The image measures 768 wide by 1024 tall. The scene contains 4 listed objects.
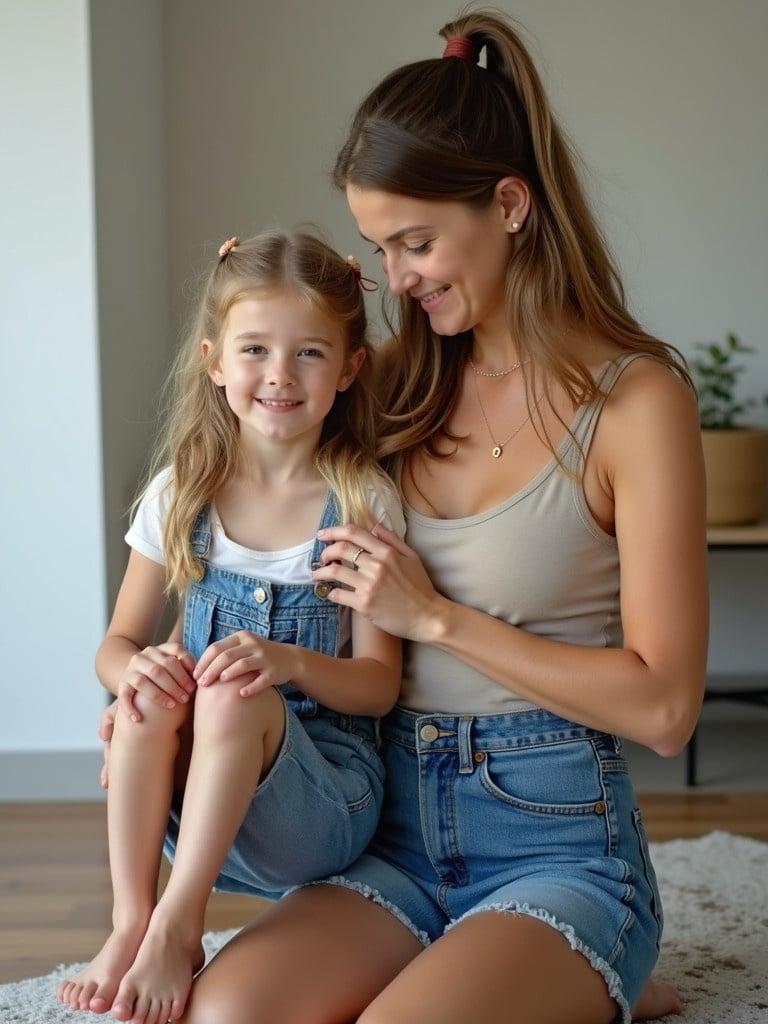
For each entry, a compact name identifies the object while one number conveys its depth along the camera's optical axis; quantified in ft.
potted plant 11.78
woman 5.74
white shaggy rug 6.98
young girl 5.28
